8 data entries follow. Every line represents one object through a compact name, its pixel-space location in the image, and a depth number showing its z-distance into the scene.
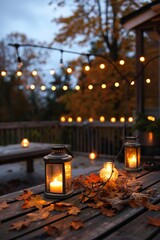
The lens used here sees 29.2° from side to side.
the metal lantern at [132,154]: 3.04
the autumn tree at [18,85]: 16.91
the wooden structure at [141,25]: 5.86
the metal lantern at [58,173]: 2.20
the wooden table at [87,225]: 1.57
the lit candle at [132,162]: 3.05
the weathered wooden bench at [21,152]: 4.45
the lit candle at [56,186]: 2.22
